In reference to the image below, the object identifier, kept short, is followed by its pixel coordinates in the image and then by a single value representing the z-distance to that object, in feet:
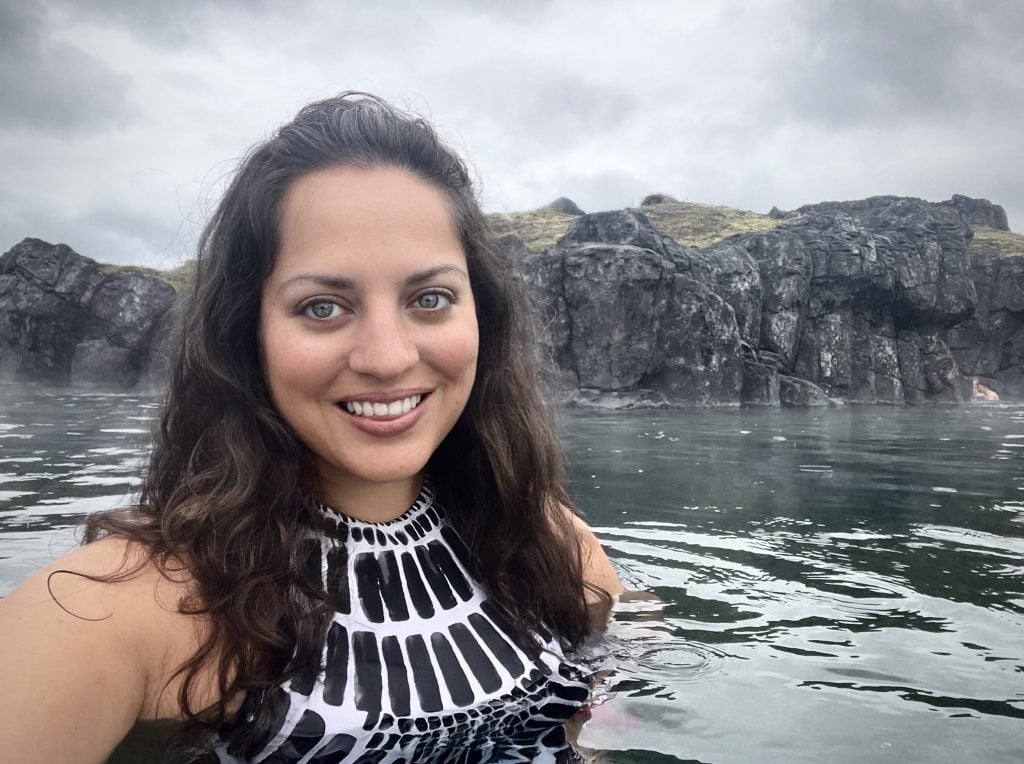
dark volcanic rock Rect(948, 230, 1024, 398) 136.56
